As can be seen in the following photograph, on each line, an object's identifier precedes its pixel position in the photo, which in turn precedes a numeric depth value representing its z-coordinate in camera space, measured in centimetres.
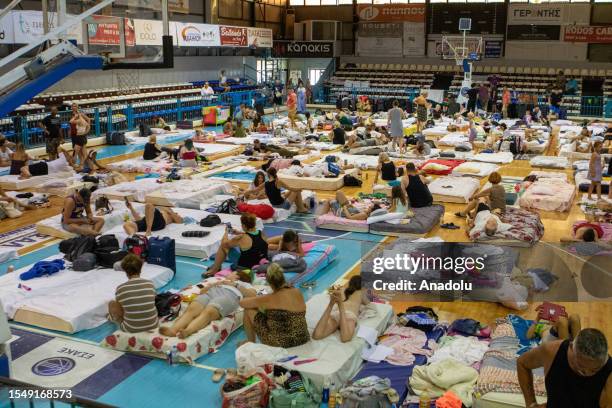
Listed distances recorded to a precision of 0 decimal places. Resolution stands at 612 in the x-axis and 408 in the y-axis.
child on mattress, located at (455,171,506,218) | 1189
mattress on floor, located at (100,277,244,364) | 713
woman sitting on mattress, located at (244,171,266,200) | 1356
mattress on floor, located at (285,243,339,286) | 945
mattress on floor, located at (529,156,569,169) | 1834
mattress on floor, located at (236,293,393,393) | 638
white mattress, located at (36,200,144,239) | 1167
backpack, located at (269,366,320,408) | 608
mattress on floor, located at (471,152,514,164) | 1897
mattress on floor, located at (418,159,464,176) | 1727
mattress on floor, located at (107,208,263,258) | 1055
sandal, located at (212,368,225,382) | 679
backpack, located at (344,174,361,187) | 1580
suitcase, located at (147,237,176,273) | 964
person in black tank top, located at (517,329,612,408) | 396
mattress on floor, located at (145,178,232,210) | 1366
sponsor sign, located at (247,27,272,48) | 3503
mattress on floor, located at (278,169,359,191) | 1547
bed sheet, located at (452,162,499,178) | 1692
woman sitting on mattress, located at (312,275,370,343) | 706
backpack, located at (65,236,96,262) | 981
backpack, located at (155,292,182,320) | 784
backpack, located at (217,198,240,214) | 1281
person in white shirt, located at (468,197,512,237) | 1107
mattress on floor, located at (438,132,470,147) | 2216
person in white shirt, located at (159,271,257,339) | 737
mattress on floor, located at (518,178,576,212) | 1357
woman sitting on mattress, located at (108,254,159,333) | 726
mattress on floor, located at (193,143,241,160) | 1986
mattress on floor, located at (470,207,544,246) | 1091
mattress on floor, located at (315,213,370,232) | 1202
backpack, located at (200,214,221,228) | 1161
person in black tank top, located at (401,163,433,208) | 1265
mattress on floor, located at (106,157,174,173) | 1729
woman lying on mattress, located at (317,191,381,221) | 1227
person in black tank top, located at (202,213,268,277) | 923
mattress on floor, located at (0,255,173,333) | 801
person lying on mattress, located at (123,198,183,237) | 1103
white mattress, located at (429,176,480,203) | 1436
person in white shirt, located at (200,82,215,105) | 2852
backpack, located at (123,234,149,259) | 977
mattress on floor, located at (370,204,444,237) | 1173
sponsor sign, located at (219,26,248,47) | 3256
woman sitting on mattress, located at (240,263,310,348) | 680
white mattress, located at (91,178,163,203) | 1419
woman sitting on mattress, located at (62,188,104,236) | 1141
